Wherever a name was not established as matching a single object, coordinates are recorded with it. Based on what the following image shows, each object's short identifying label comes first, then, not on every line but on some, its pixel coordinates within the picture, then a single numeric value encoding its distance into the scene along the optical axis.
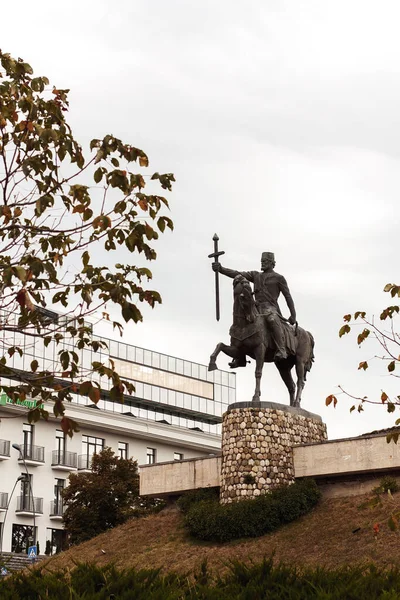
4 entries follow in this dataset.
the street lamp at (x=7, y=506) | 55.81
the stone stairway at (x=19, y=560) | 44.69
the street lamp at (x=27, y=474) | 54.07
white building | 58.03
